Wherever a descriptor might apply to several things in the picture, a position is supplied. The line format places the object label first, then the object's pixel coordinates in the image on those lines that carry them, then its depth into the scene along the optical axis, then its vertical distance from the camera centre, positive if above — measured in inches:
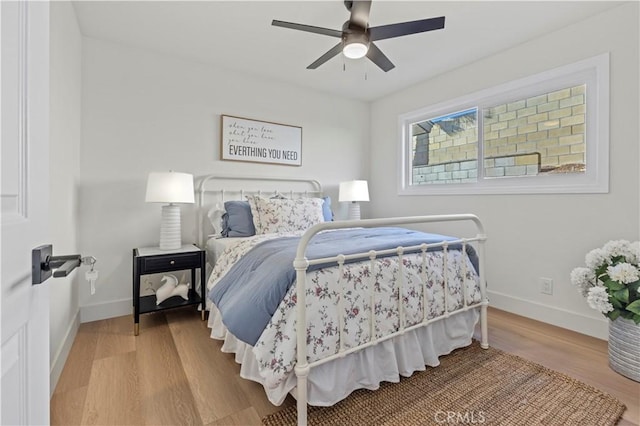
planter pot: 67.1 -30.7
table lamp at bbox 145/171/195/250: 94.7 +4.5
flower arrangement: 68.1 -16.1
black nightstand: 90.2 -17.5
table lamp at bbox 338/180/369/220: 140.5 +8.3
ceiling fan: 72.1 +44.8
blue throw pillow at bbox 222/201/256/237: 105.8 -3.3
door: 19.3 +0.4
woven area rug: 54.6 -36.8
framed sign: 122.5 +29.7
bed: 53.2 -19.3
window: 90.7 +27.4
